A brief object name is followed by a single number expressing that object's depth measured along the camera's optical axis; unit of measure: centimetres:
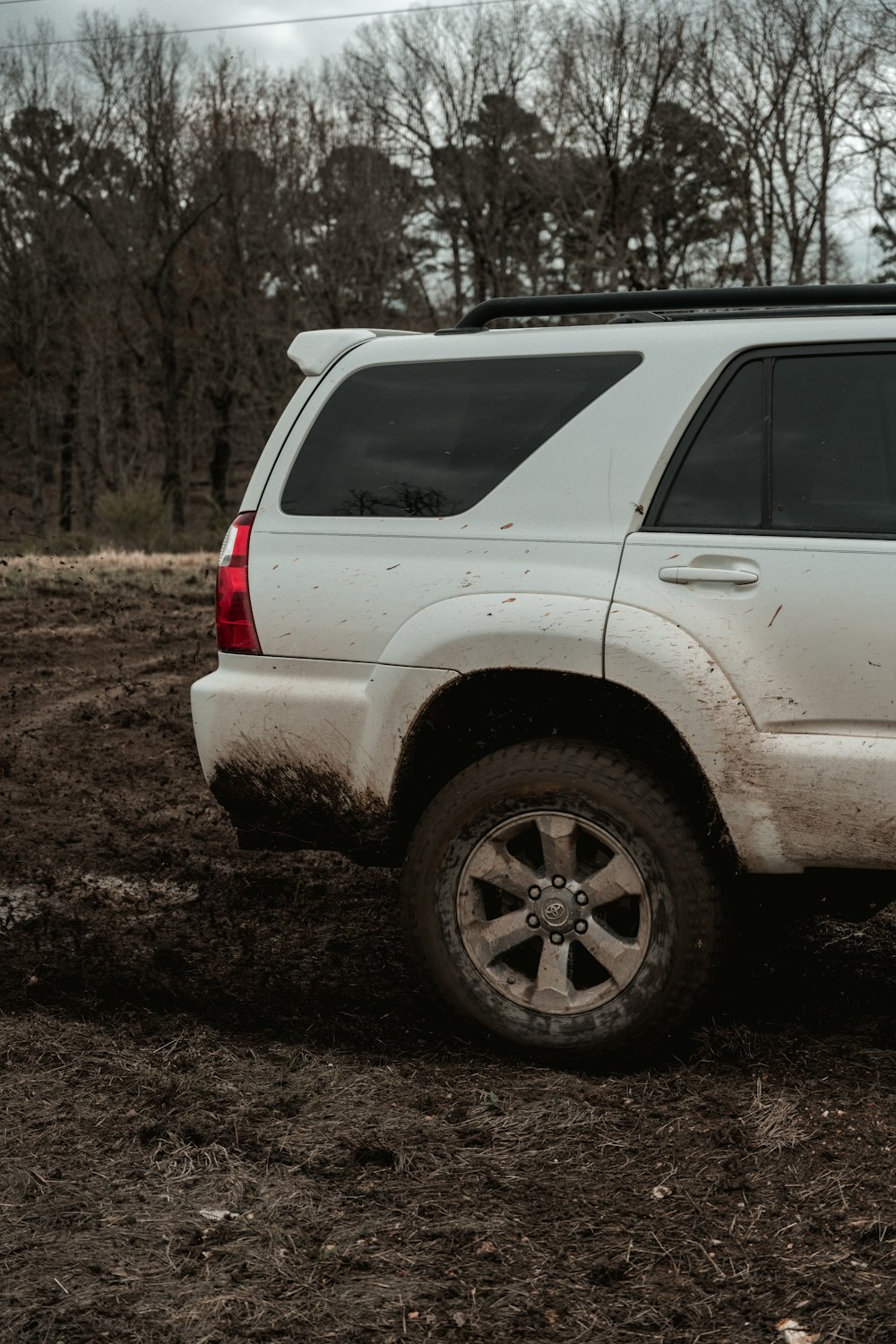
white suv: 340
